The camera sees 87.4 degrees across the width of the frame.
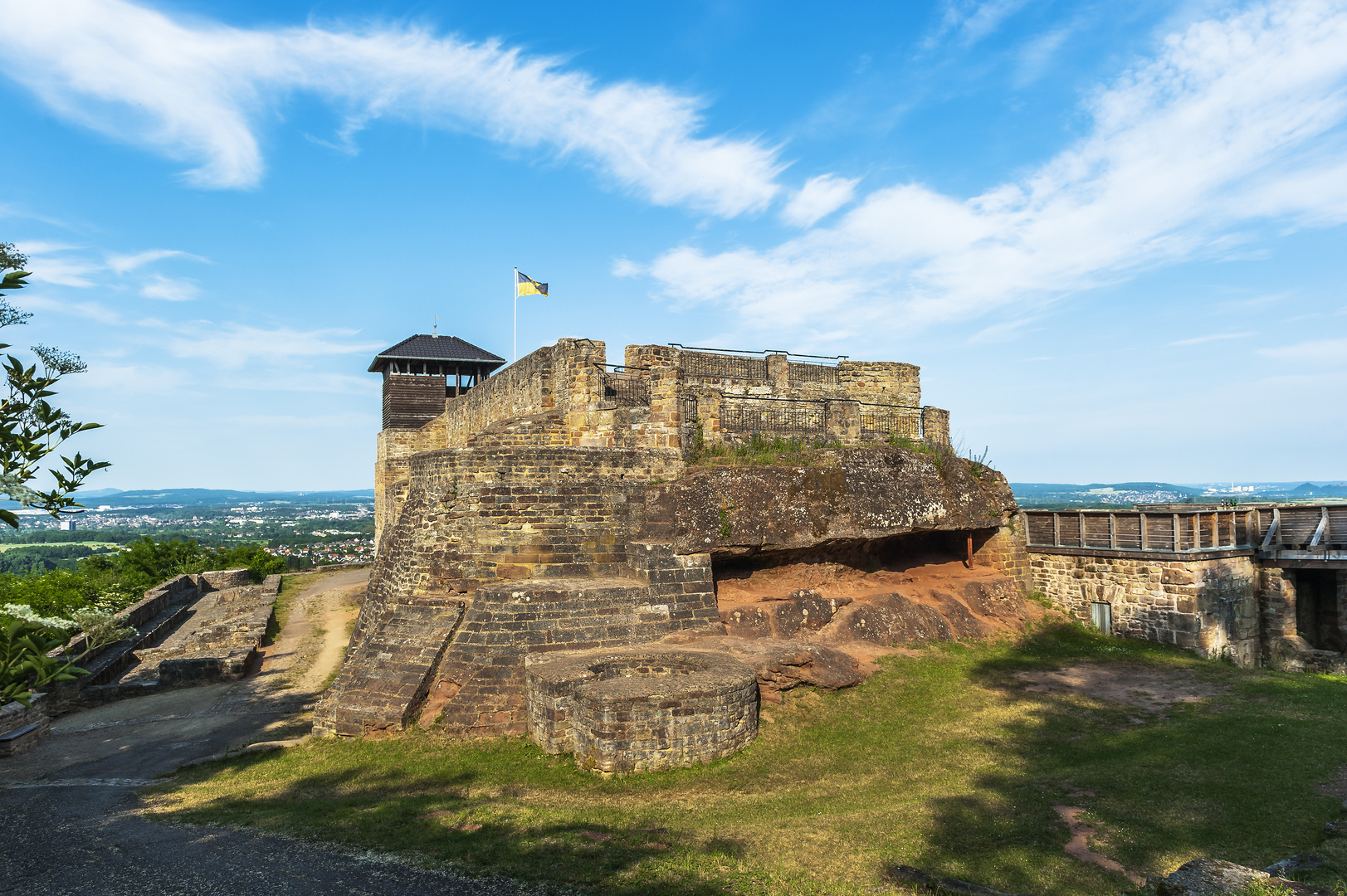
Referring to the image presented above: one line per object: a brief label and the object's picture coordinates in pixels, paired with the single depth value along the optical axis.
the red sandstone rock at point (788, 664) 10.85
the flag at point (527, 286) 21.38
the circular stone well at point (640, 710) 8.91
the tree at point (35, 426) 4.41
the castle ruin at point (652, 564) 10.04
